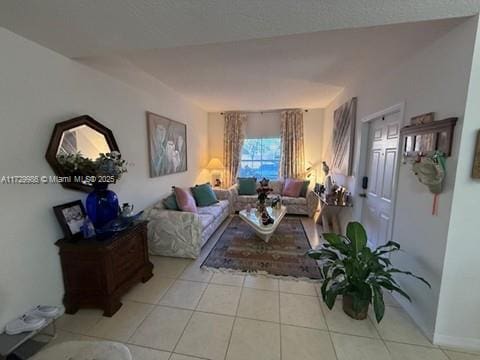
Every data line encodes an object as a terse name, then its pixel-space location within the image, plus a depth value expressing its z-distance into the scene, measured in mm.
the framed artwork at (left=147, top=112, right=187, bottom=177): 3326
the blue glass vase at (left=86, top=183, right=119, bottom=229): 2082
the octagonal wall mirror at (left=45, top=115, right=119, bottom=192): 1900
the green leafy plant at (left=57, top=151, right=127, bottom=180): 1981
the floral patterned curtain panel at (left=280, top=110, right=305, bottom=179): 5363
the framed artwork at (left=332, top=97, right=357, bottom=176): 3283
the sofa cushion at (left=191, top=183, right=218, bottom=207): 4160
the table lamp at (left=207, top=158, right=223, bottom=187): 5672
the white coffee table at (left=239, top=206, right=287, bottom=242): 3160
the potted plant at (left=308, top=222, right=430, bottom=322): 1808
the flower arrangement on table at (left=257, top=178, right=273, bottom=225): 3650
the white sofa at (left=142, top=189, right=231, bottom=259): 2922
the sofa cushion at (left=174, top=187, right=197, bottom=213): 3396
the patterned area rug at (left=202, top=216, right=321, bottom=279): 2705
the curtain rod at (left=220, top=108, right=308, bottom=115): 5514
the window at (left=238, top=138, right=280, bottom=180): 5727
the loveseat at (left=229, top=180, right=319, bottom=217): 4797
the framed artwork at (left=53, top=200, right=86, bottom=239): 1909
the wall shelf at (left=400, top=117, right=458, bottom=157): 1548
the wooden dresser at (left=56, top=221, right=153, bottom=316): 1887
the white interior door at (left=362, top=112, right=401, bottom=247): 2375
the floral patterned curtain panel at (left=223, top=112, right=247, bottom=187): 5656
